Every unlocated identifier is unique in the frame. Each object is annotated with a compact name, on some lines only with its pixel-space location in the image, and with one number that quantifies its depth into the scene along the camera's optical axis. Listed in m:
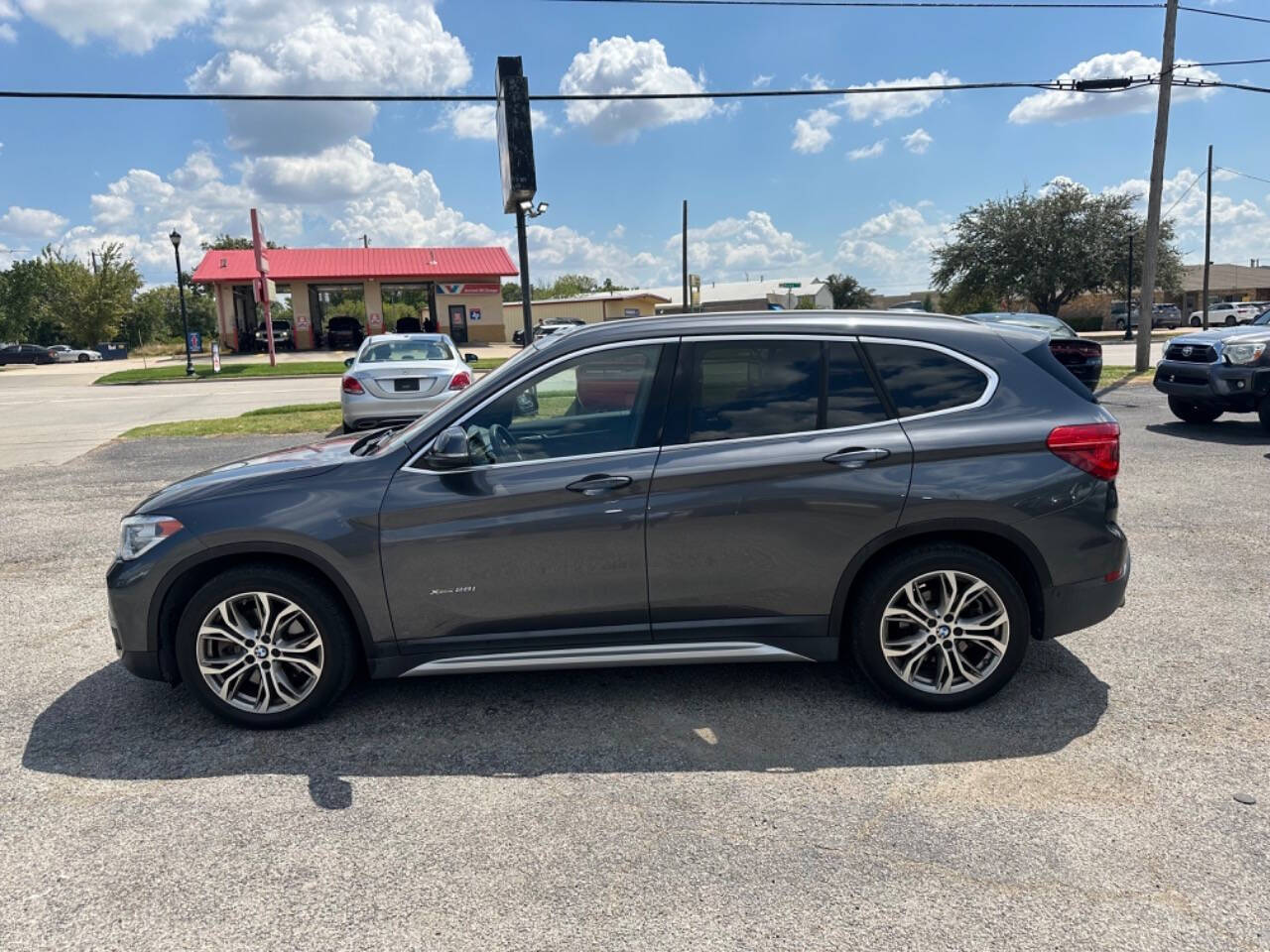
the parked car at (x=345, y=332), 45.56
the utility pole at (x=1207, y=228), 49.91
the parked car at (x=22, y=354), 53.25
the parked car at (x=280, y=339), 46.59
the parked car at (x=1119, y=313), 55.23
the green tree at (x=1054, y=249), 50.19
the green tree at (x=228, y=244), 100.25
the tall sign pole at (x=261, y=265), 32.53
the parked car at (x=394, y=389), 11.78
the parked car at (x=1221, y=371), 11.07
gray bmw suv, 3.81
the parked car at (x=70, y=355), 55.72
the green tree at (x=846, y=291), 83.25
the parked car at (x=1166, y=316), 56.56
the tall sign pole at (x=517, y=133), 12.62
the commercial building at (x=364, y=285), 45.94
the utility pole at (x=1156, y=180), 18.94
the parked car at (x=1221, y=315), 54.34
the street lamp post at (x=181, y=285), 31.73
